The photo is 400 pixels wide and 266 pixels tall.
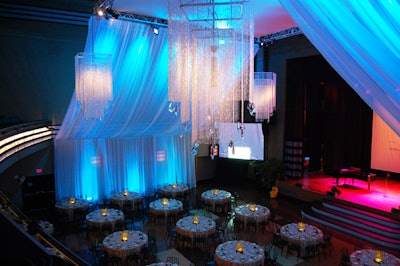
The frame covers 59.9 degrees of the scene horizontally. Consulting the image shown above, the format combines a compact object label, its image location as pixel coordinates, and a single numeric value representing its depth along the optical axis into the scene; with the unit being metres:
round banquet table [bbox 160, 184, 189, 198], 14.63
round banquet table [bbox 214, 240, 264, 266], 8.05
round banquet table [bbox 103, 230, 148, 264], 8.75
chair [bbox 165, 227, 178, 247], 10.46
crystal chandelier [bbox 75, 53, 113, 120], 8.26
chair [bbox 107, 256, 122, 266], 8.65
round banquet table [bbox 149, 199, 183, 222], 12.03
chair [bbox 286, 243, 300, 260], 9.40
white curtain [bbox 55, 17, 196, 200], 10.86
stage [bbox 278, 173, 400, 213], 12.39
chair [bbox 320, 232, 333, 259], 9.71
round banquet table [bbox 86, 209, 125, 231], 10.85
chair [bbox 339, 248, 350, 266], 8.59
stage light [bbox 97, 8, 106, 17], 9.50
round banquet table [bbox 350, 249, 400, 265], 7.94
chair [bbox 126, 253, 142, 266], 8.71
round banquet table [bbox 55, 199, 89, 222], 12.06
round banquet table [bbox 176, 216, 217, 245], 9.94
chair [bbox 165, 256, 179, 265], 8.90
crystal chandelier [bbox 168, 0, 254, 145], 6.51
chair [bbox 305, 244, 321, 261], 9.38
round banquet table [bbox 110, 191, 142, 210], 13.38
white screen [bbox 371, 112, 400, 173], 14.67
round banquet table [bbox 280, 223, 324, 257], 9.34
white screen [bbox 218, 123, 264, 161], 15.80
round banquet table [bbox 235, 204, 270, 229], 11.10
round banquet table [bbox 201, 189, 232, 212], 13.16
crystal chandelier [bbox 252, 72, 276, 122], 12.05
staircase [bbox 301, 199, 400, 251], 10.51
